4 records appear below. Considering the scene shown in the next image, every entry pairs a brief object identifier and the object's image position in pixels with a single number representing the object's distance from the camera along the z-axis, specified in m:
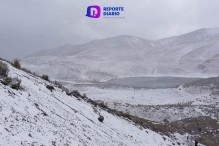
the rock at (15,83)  13.98
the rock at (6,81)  13.77
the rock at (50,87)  18.13
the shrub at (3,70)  15.10
